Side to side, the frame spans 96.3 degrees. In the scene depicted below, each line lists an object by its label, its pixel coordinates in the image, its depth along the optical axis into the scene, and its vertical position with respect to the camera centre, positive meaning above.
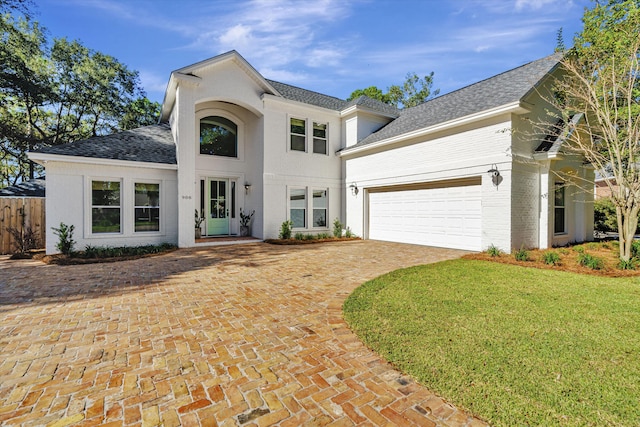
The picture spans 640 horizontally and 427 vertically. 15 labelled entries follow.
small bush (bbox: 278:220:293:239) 12.59 -0.89
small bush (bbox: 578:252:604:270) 6.79 -1.23
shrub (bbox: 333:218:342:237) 14.05 -0.89
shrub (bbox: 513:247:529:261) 7.61 -1.19
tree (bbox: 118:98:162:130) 21.19 +7.32
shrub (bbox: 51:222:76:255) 9.22 -0.95
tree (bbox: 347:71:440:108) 29.34 +12.33
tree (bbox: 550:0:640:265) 7.61 +3.36
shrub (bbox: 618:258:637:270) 6.76 -1.26
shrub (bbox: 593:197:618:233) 13.50 -0.22
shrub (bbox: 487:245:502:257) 8.31 -1.18
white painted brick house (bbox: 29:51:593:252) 9.26 +1.63
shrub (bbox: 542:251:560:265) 7.17 -1.20
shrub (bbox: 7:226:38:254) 9.67 -0.98
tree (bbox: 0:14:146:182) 16.16 +7.60
